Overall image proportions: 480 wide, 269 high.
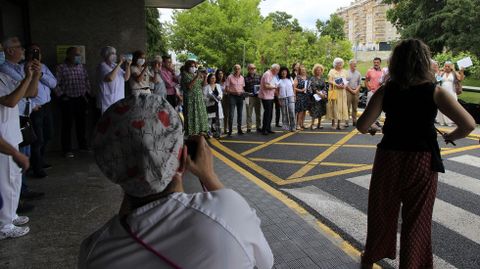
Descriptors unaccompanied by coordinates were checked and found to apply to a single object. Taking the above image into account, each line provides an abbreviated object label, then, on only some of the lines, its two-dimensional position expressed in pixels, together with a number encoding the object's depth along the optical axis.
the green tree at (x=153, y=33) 23.27
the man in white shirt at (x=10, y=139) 3.53
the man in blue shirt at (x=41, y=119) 5.72
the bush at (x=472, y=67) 17.76
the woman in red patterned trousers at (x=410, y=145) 2.91
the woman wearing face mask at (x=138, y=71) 7.43
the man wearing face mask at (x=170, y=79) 9.38
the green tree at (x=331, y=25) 55.64
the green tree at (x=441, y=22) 24.05
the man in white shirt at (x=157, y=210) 1.11
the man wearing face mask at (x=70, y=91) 6.92
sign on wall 7.37
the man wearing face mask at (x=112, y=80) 6.83
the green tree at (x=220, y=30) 29.23
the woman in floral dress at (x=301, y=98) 10.79
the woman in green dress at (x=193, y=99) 9.01
